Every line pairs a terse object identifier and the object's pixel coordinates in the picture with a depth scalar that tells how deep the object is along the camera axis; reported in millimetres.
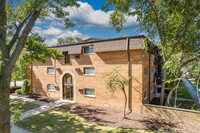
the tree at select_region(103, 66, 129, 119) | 9852
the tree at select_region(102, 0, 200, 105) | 7840
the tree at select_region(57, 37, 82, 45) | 37344
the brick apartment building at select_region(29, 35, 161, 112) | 11203
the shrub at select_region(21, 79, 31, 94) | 17781
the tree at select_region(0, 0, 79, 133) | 5309
